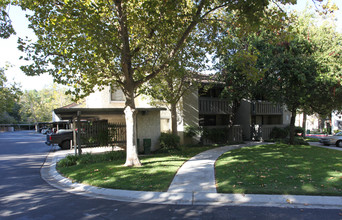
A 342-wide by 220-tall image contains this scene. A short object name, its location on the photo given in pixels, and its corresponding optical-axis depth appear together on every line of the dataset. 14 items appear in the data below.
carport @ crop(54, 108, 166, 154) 13.20
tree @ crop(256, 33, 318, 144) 13.66
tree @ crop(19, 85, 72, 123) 65.89
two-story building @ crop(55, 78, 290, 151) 15.08
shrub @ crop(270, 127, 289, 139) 21.92
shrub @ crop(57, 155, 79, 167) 10.53
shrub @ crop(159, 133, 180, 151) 14.84
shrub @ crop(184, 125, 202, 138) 17.22
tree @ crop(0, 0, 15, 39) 8.22
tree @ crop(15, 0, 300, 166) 7.57
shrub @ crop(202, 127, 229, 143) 18.00
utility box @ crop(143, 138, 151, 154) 14.30
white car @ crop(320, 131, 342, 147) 17.89
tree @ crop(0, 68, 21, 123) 23.31
